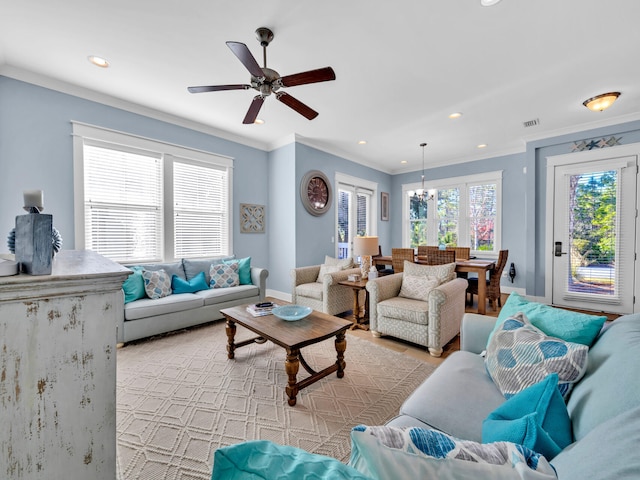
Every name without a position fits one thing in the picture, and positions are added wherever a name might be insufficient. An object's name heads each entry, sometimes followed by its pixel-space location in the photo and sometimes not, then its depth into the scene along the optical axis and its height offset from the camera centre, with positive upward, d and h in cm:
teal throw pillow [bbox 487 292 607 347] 123 -43
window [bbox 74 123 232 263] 336 +51
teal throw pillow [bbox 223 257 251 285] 411 -54
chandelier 524 +85
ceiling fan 197 +122
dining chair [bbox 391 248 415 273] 421 -38
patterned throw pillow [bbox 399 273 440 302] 306 -60
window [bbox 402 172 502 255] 567 +43
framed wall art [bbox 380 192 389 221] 681 +70
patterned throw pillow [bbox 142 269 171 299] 324 -60
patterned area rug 156 -121
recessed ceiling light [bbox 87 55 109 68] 263 +169
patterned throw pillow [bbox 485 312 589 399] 106 -53
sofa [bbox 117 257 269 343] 296 -78
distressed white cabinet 71 -39
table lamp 383 -23
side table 348 -93
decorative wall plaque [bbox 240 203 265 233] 482 +28
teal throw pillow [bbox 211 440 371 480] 43 -37
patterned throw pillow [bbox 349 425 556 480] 49 -42
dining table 380 -50
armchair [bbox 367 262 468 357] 267 -78
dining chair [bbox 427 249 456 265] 390 -34
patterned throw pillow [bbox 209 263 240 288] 385 -59
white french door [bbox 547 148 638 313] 387 +5
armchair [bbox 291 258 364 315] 376 -82
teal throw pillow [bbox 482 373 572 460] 75 -57
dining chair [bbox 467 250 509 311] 425 -78
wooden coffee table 196 -76
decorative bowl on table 236 -70
